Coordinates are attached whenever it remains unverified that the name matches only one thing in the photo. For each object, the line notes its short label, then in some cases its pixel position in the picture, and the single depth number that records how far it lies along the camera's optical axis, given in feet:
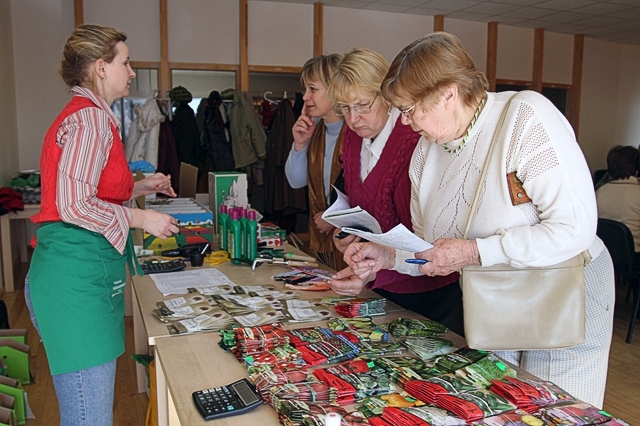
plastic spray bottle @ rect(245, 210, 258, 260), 8.43
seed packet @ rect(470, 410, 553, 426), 3.49
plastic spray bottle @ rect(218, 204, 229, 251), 9.14
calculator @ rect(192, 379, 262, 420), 3.77
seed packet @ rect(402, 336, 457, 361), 4.61
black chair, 13.60
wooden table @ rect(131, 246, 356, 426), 5.41
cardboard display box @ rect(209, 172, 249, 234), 10.38
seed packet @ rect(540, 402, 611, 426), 3.50
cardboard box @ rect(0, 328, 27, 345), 10.70
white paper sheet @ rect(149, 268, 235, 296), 6.93
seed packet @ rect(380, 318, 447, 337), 5.13
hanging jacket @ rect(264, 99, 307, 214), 21.80
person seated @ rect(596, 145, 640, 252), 14.56
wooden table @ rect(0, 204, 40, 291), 16.31
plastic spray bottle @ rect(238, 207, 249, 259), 8.54
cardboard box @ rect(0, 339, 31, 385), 10.25
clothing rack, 21.61
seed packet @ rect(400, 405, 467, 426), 3.52
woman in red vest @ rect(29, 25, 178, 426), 5.32
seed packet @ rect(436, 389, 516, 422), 3.59
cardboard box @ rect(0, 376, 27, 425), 8.81
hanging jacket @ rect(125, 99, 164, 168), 20.54
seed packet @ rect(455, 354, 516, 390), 4.07
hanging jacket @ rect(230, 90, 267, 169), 21.43
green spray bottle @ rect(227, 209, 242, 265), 8.59
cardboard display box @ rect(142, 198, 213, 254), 9.05
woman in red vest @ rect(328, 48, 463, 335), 5.85
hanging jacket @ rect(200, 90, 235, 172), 21.39
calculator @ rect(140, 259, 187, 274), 7.83
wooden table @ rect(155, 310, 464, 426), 3.75
